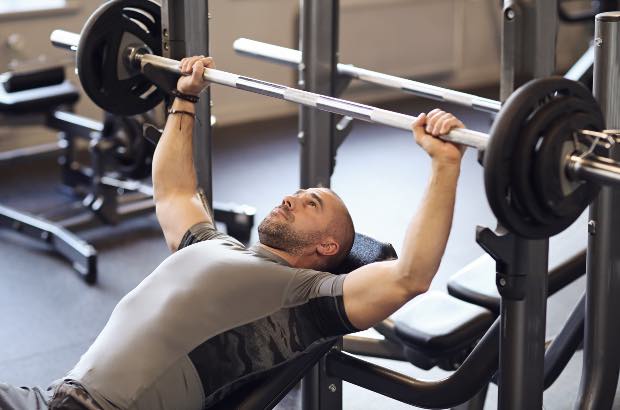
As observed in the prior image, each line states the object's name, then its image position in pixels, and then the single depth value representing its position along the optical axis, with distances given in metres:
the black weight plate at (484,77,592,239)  3.00
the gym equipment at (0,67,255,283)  5.82
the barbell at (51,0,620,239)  3.01
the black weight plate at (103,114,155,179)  5.81
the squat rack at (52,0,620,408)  3.23
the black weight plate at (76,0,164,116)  4.00
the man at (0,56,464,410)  3.45
